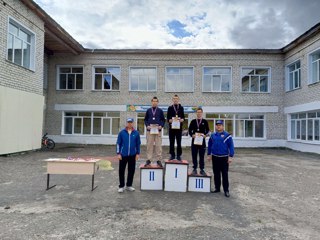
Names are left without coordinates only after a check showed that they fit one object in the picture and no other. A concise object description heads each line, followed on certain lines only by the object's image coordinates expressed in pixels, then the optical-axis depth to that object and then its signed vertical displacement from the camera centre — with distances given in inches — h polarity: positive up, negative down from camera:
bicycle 625.6 -50.0
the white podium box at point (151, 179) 242.7 -54.1
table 237.9 -41.6
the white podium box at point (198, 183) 239.1 -56.9
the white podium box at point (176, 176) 239.5 -50.0
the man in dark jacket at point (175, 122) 259.2 +4.2
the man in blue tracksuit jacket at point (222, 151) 231.1 -23.6
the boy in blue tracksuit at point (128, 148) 233.8 -22.3
